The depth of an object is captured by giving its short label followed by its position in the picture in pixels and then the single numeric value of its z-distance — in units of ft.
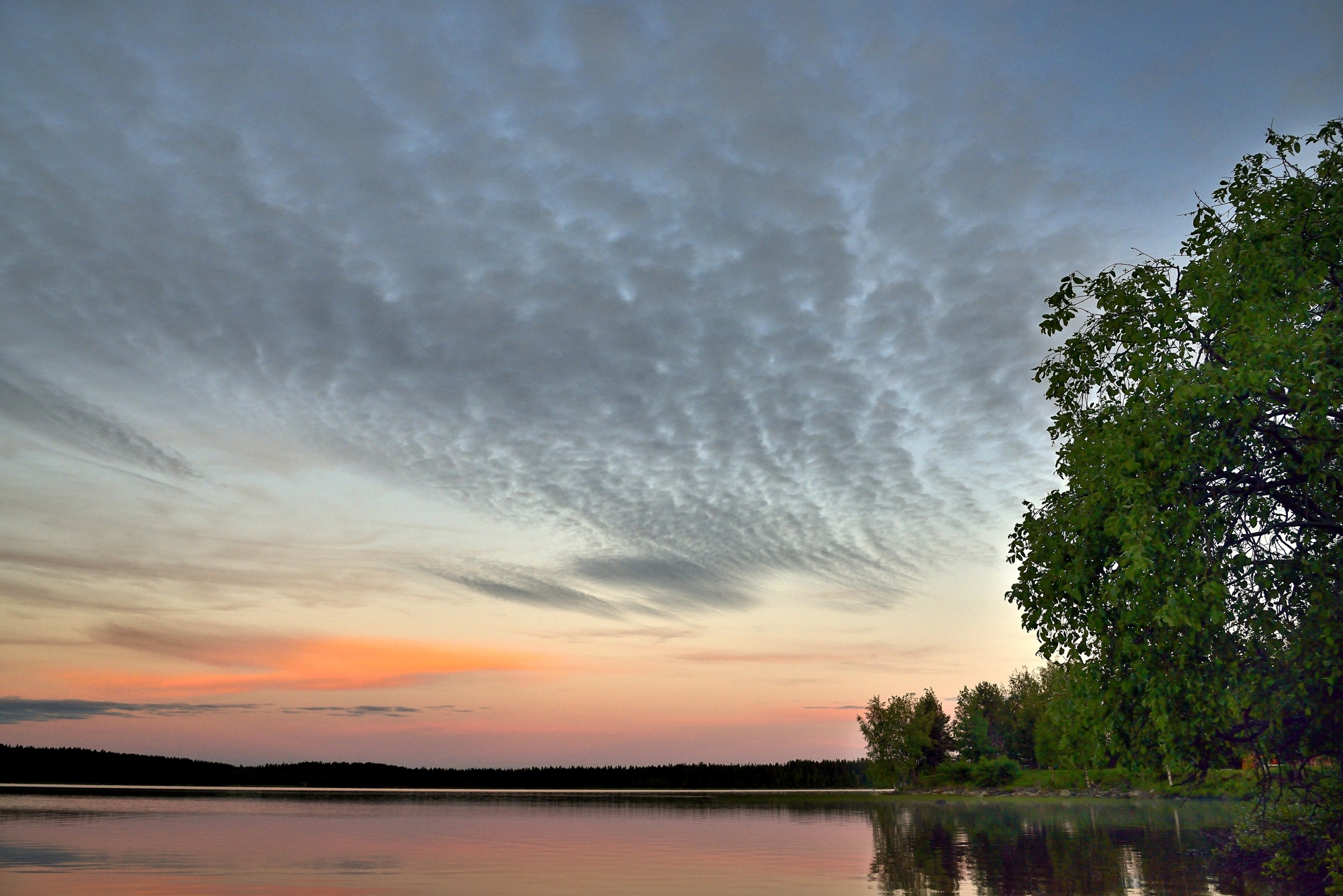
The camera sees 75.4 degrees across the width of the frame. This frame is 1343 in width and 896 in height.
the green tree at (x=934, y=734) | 524.93
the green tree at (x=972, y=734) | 530.27
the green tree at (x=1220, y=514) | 57.16
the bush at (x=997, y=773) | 463.42
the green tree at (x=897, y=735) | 513.45
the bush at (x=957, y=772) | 493.77
